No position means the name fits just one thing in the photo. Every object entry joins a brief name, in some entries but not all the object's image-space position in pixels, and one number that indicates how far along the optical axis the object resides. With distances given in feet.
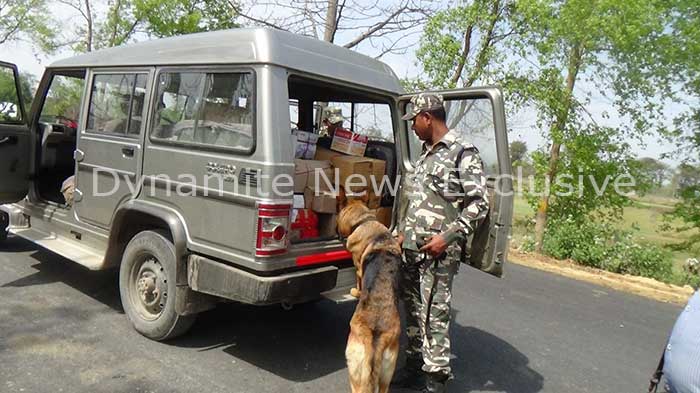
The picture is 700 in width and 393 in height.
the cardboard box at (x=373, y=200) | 12.96
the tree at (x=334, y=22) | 33.81
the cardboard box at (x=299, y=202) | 11.50
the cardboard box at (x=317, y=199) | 11.80
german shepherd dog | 8.79
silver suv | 9.83
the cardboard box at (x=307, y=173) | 11.64
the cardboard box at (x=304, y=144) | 12.73
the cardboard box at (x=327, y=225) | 12.17
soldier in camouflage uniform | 9.58
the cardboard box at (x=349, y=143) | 13.61
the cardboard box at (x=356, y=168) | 12.27
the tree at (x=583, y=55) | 25.77
